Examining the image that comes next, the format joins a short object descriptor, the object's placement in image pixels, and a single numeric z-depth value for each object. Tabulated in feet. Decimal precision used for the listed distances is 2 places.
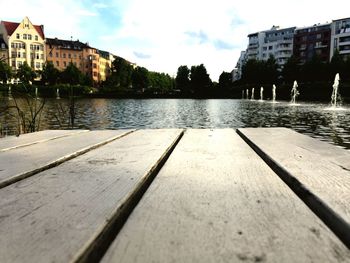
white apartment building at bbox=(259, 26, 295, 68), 300.61
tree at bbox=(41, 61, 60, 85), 241.55
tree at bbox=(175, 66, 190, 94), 307.87
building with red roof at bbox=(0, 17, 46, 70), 256.52
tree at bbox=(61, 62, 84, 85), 243.81
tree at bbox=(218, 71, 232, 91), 318.90
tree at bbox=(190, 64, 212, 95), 293.90
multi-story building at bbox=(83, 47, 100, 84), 311.84
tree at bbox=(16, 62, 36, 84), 214.24
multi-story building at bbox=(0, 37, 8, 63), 254.06
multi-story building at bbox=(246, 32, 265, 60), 331.36
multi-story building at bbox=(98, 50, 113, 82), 345.51
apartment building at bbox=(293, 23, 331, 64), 267.39
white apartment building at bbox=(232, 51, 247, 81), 406.11
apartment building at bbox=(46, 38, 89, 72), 293.64
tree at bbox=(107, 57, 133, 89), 302.86
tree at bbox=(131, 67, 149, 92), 317.42
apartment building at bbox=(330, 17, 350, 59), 246.27
